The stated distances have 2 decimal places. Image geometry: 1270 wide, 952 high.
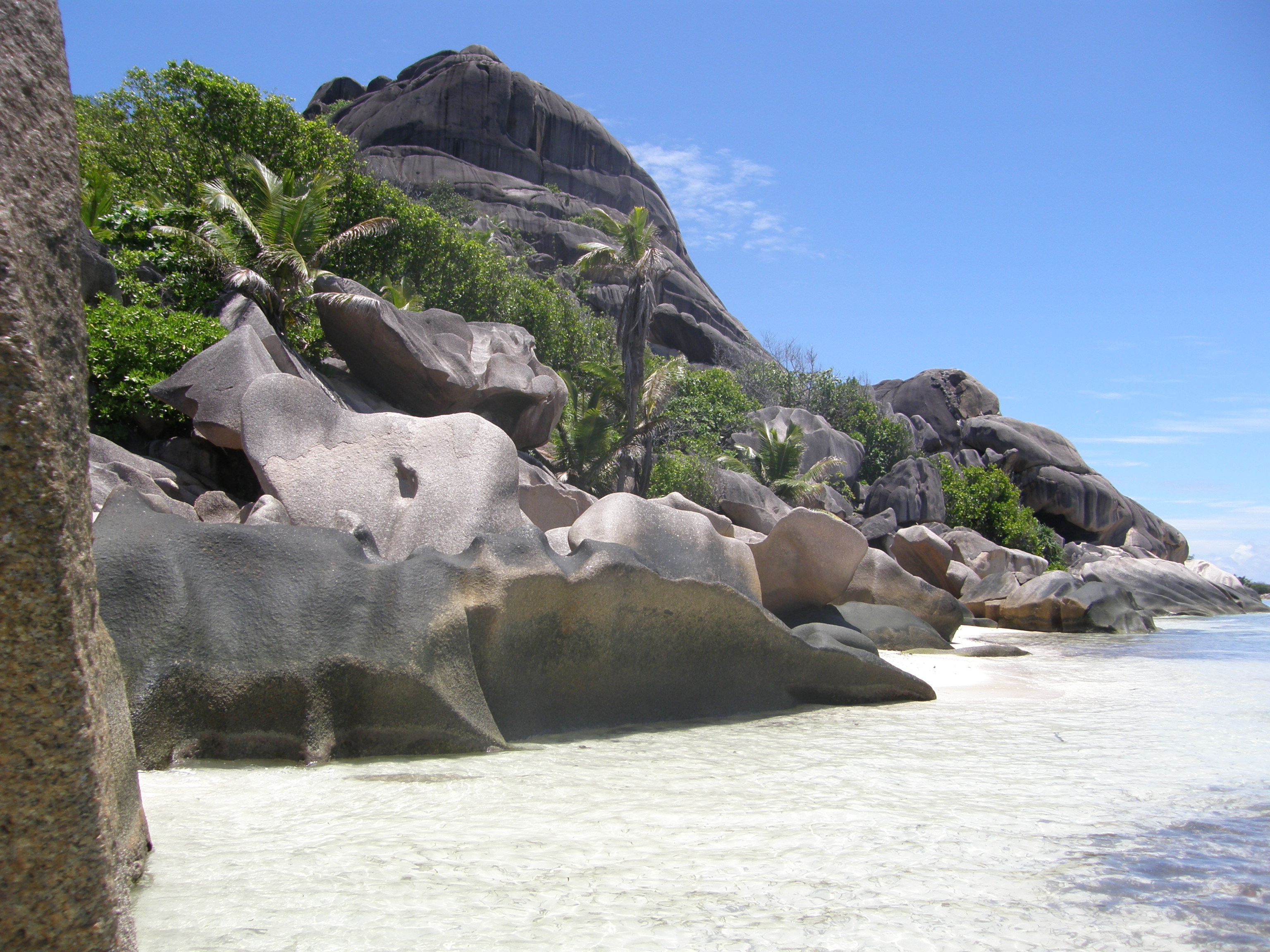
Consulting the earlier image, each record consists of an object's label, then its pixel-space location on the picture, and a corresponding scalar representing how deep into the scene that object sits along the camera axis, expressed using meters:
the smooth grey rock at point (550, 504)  10.64
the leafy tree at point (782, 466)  24.72
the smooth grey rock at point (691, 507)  10.27
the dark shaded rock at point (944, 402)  41.19
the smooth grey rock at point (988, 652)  9.07
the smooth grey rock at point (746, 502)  21.64
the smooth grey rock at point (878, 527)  26.78
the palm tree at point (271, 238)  14.25
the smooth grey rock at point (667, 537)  6.05
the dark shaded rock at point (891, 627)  8.77
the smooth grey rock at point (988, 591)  16.33
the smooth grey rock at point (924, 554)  16.83
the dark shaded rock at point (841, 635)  5.91
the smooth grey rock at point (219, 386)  9.52
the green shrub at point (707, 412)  26.34
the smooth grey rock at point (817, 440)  30.84
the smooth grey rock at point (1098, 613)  14.19
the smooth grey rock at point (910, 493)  30.81
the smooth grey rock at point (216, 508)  7.85
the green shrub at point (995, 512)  31.39
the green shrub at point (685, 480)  22.08
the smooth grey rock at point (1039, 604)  14.54
